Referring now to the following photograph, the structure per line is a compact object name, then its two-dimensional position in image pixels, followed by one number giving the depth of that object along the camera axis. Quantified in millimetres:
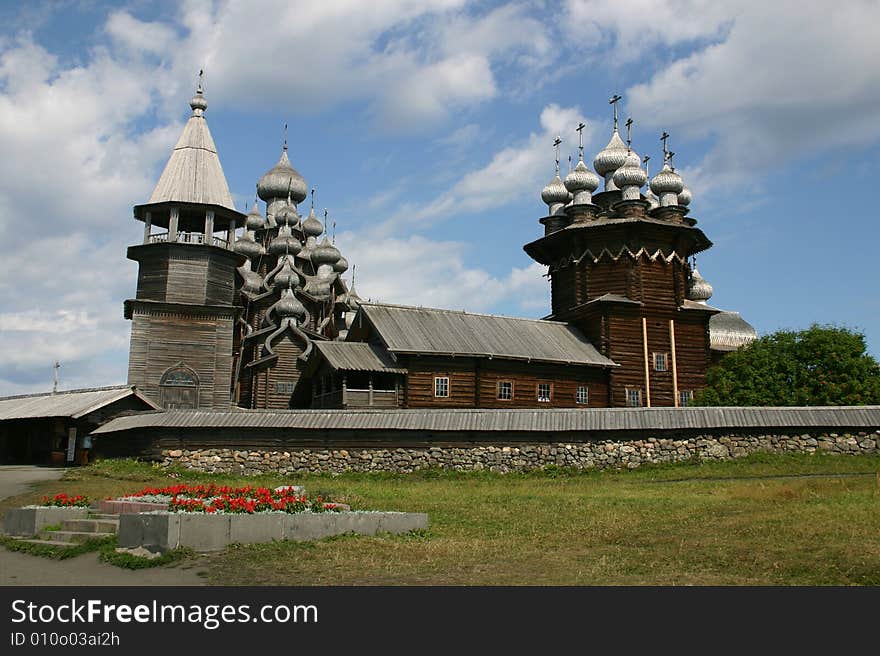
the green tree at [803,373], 28750
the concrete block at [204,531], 9938
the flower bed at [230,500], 10844
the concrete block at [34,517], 11539
